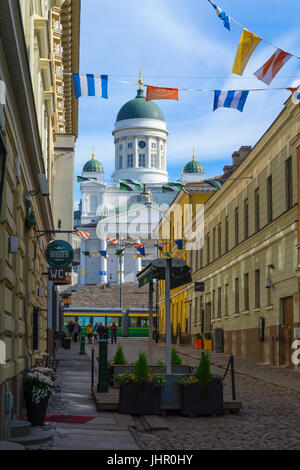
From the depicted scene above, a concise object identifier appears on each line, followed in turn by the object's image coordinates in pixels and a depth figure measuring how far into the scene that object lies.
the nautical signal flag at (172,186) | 36.56
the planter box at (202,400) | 13.02
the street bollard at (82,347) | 37.62
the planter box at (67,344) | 44.21
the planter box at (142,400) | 13.02
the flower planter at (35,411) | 11.27
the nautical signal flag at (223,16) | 14.98
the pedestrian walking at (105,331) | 52.50
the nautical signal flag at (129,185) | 34.47
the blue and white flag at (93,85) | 17.20
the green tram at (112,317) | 69.19
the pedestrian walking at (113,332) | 55.25
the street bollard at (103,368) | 15.33
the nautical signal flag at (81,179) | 33.81
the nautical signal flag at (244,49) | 15.52
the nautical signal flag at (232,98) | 17.59
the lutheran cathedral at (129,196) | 118.69
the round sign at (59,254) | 19.12
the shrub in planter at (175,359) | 15.90
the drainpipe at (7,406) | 9.24
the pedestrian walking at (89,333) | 56.09
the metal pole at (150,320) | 15.60
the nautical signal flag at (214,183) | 32.16
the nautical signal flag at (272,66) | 15.79
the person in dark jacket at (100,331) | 53.25
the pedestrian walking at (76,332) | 59.91
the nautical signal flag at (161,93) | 17.67
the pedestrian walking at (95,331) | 61.38
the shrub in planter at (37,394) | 11.29
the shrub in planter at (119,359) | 16.94
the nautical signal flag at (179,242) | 46.34
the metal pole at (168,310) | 13.65
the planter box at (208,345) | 39.75
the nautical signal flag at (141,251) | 58.32
